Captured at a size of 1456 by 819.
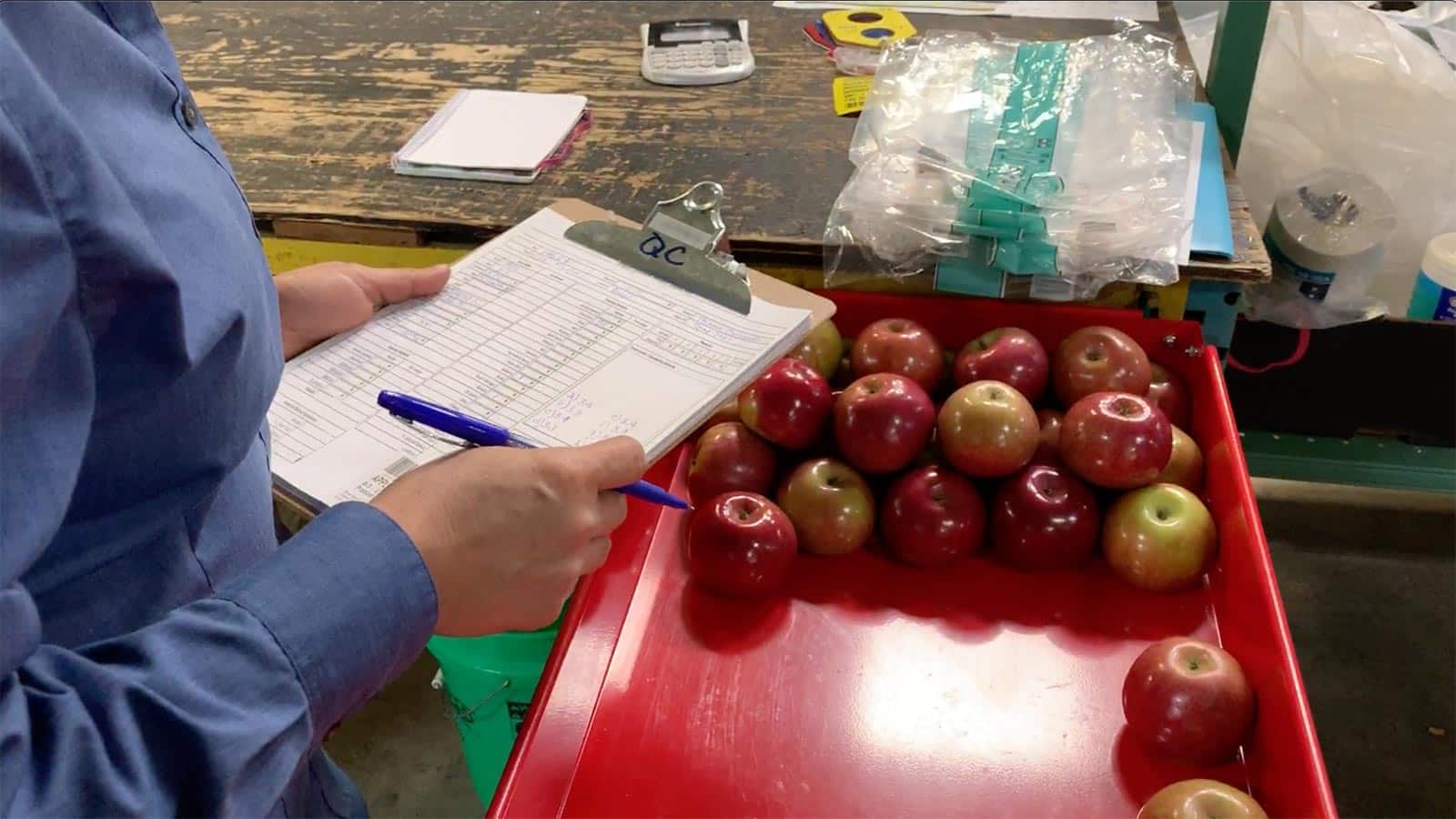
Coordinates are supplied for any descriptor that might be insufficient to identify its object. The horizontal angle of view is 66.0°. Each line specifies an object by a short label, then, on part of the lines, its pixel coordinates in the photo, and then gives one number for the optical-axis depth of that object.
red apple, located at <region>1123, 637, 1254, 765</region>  0.81
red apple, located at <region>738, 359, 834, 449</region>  1.04
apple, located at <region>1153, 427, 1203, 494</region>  1.03
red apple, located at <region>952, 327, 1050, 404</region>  1.06
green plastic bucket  1.07
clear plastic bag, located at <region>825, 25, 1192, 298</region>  1.08
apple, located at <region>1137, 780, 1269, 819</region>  0.73
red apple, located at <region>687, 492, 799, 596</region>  0.94
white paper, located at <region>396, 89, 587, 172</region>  1.30
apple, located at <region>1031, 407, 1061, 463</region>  1.05
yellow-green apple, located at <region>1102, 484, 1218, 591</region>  0.94
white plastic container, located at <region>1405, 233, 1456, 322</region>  1.35
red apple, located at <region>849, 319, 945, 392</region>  1.09
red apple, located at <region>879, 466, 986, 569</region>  0.98
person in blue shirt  0.44
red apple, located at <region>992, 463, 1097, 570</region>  0.98
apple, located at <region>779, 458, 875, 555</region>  1.00
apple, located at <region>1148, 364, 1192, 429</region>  1.09
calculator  1.50
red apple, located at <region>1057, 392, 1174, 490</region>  0.96
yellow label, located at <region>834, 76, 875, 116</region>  1.41
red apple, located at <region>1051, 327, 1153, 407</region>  1.04
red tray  0.81
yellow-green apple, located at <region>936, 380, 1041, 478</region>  0.99
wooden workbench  1.21
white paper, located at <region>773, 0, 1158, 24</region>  1.61
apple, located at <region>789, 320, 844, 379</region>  1.13
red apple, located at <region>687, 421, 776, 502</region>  1.04
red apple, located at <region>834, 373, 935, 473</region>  1.01
